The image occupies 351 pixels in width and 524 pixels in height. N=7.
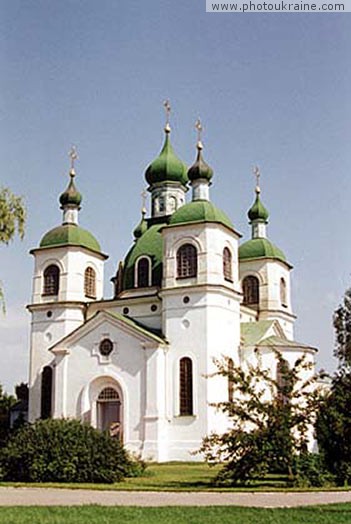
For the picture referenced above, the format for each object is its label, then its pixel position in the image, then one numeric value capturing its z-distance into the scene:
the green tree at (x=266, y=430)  19.25
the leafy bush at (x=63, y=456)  19.84
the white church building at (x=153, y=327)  33.38
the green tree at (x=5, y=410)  39.78
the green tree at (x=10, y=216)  19.88
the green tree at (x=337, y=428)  18.67
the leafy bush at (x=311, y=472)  18.48
